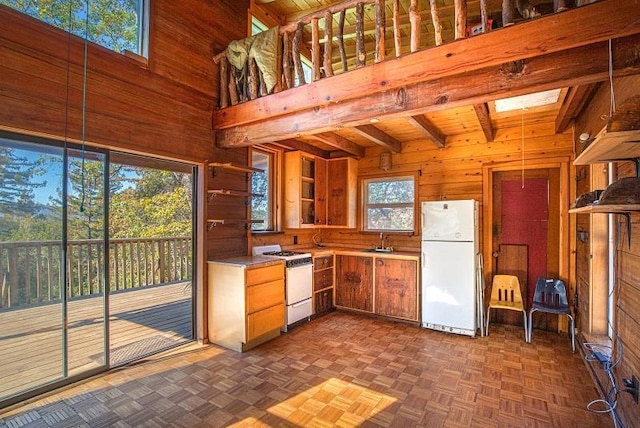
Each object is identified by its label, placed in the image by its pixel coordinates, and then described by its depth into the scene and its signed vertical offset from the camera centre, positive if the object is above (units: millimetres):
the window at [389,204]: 4715 +211
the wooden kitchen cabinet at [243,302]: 3137 -869
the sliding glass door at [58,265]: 2227 -361
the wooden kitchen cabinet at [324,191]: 4535 +411
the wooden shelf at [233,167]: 3367 +560
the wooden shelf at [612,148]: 1303 +335
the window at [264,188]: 4340 +418
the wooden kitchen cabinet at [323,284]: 4246 -916
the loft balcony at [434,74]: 1758 +1017
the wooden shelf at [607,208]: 1394 +43
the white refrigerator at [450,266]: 3592 -563
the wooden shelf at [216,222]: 3342 -43
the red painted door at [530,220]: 3900 -36
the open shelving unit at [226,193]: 3357 +273
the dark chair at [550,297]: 3270 -904
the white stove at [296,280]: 3727 -766
